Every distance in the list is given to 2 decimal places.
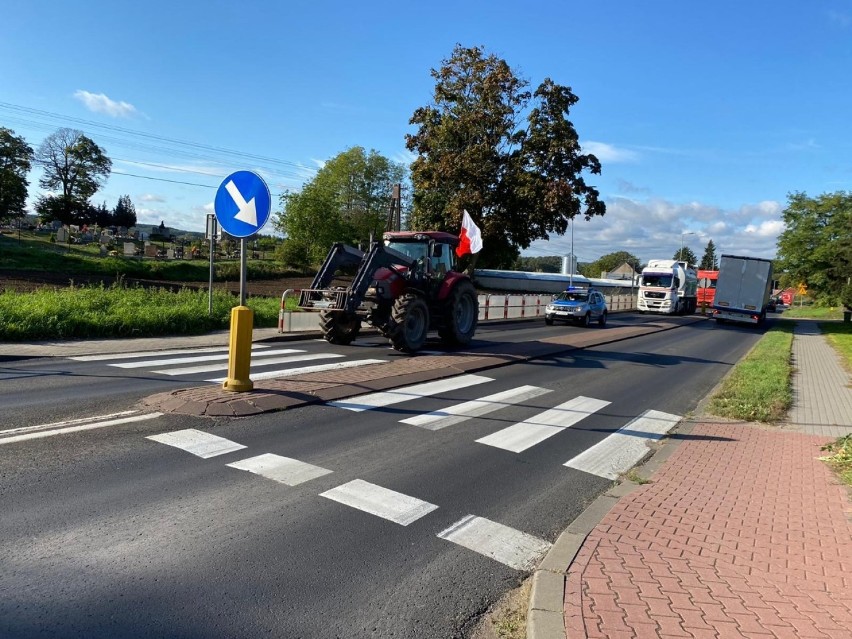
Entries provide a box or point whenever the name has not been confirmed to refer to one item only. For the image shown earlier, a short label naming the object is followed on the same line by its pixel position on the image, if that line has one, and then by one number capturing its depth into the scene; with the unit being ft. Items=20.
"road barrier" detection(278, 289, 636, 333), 86.94
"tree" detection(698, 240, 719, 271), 515.09
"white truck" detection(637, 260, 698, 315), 138.82
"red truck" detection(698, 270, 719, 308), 184.44
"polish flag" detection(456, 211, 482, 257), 53.06
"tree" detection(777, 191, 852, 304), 158.20
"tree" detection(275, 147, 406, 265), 250.16
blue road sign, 24.61
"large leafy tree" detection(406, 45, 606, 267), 108.17
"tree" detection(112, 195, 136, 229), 258.88
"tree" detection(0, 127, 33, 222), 192.34
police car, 89.40
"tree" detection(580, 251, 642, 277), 504.02
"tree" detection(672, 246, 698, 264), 351.46
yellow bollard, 24.53
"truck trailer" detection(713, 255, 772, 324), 109.81
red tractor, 43.04
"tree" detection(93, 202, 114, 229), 243.81
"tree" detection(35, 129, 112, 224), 233.14
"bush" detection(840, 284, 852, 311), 97.13
